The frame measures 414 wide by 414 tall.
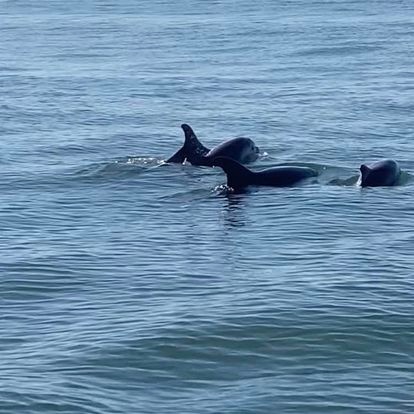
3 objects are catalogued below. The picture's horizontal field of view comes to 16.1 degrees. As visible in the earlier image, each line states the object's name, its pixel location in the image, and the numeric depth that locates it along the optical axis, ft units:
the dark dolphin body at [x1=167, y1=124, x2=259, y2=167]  110.01
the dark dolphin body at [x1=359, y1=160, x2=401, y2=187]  101.40
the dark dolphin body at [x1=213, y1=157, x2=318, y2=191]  99.60
